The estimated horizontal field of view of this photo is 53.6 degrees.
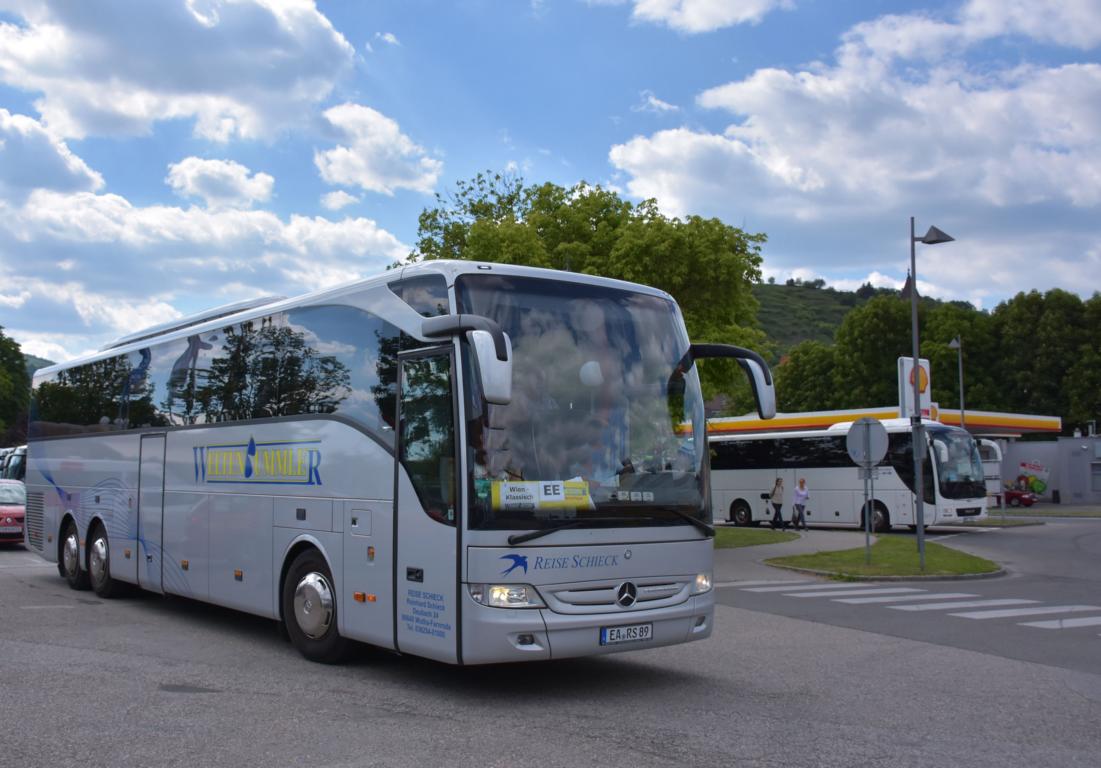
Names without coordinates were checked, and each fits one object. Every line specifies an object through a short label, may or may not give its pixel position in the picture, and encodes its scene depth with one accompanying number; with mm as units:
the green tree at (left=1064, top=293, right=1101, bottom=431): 64000
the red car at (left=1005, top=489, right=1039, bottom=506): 55156
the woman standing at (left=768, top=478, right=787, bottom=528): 37312
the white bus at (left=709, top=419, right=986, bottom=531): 34531
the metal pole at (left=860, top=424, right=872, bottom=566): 20672
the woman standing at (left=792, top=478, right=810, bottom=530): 35844
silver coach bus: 7996
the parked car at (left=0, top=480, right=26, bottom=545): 24297
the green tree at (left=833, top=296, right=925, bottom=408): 71625
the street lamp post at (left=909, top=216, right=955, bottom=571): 21109
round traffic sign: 20469
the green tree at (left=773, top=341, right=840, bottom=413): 77562
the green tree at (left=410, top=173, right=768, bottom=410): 25609
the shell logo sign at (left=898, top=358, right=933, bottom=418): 30797
